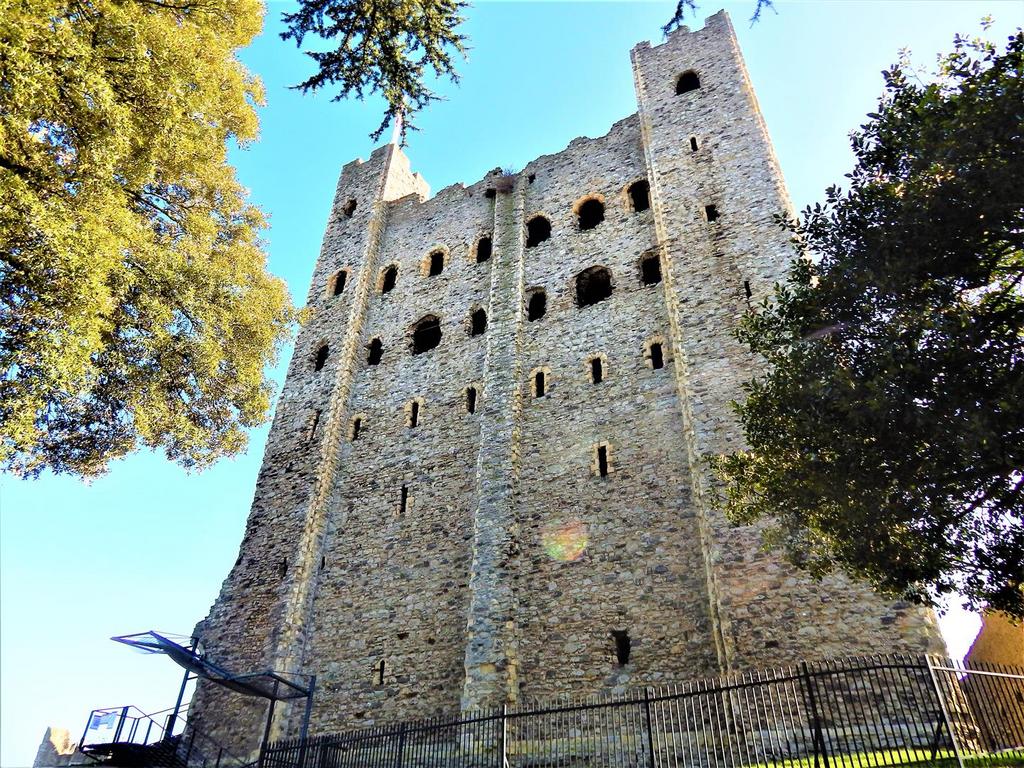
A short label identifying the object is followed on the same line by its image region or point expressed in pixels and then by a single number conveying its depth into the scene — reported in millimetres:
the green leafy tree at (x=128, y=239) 9656
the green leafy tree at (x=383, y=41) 11648
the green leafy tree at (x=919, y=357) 7855
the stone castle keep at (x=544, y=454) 12734
